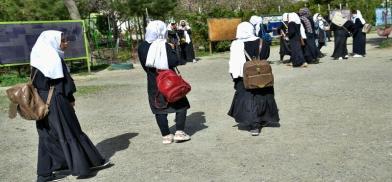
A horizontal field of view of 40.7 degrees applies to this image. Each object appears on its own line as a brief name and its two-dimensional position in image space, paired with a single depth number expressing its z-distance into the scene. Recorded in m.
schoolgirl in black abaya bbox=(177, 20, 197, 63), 18.27
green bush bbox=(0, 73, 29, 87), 14.87
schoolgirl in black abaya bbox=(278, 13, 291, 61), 14.45
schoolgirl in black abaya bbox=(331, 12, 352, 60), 15.27
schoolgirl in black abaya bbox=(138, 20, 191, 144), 6.34
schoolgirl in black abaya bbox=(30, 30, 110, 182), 5.20
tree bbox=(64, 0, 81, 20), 18.96
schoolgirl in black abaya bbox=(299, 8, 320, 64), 14.46
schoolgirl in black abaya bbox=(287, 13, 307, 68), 13.56
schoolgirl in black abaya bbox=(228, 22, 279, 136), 6.89
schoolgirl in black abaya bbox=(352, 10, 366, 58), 15.52
